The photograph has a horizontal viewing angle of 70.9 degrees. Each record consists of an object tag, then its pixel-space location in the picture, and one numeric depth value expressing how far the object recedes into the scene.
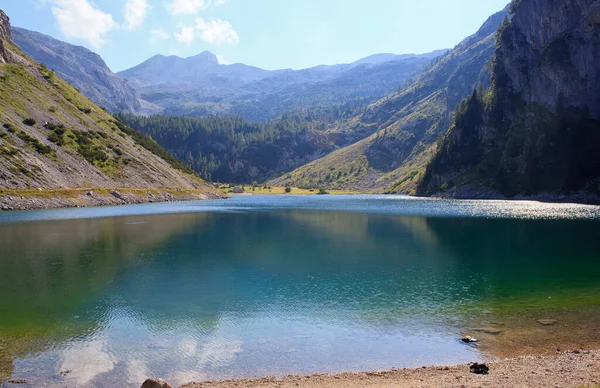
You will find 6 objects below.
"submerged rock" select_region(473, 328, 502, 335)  26.99
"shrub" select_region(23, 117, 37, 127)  156.75
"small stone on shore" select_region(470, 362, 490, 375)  19.90
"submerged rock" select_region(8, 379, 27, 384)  19.70
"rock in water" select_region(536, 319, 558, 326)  28.44
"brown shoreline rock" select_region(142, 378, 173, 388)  16.98
